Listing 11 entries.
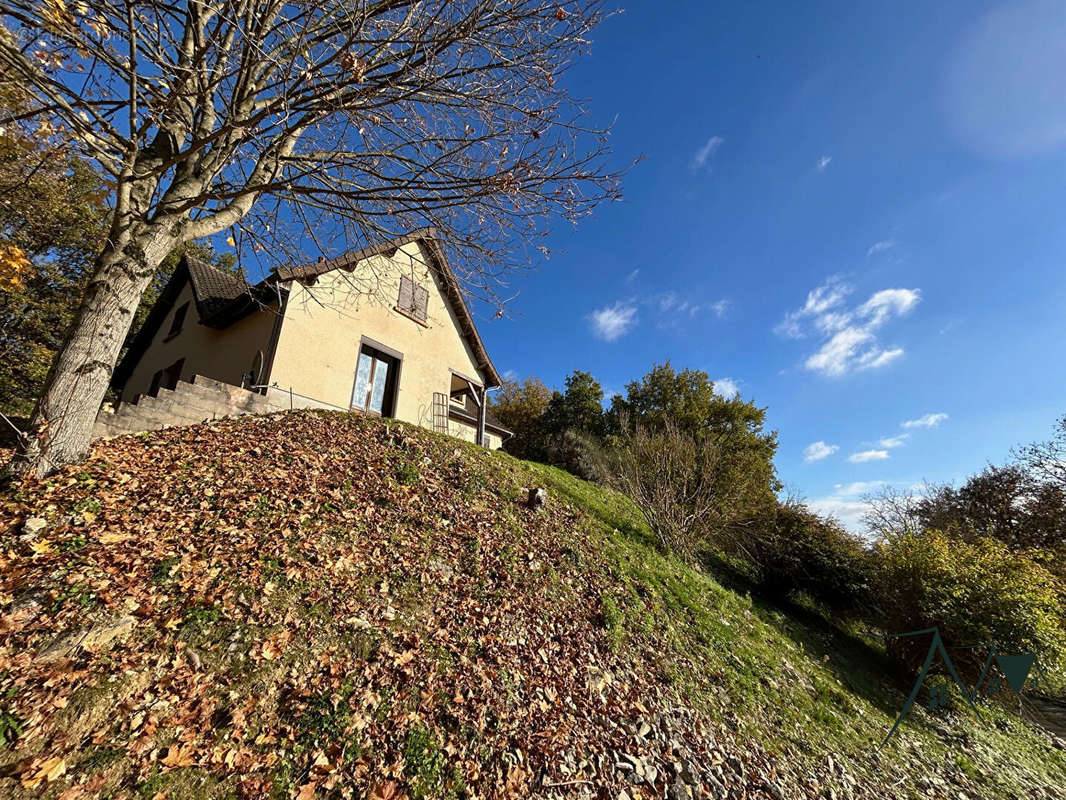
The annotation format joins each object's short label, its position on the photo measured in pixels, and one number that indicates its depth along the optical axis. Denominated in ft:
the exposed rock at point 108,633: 10.20
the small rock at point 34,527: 12.37
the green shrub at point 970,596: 25.62
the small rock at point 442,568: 17.79
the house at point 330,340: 31.40
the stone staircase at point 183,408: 19.60
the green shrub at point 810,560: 38.83
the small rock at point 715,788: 12.61
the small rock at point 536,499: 28.17
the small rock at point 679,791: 12.11
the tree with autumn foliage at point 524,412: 97.65
